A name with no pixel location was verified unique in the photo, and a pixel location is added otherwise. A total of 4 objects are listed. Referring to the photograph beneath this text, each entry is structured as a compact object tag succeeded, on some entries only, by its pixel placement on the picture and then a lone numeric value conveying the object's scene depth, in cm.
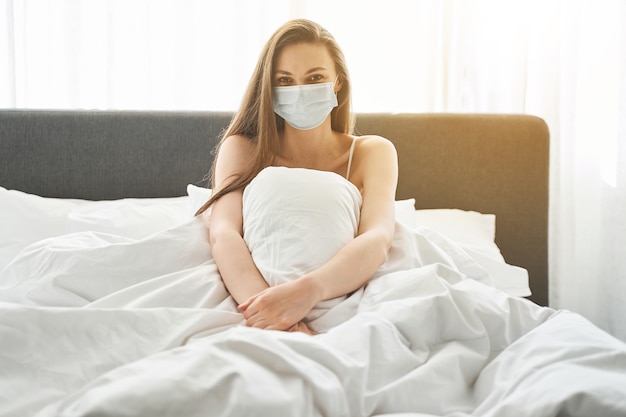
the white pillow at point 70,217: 209
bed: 98
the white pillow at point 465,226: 221
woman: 162
